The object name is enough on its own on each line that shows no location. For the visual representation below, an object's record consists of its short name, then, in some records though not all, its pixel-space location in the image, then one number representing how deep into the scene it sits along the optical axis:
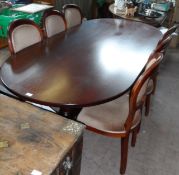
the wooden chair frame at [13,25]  1.81
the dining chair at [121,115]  1.40
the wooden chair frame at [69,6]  2.71
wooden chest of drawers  0.87
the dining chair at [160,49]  1.83
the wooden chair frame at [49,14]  2.28
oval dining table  1.34
